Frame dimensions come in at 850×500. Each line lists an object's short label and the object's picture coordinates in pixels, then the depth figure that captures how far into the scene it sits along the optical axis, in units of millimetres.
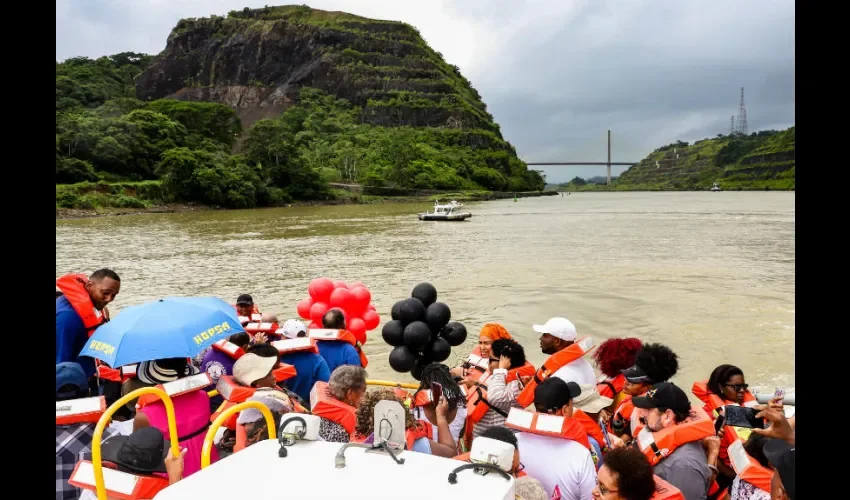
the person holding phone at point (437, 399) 3475
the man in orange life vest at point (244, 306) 7180
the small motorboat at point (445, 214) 43153
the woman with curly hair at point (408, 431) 2988
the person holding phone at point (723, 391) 3885
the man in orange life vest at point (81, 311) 4590
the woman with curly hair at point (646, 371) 4082
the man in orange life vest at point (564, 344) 4402
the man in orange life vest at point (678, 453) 2967
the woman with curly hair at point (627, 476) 2350
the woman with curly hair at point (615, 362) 4535
